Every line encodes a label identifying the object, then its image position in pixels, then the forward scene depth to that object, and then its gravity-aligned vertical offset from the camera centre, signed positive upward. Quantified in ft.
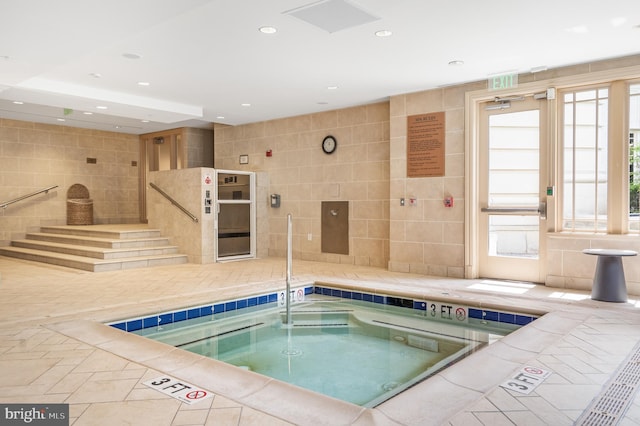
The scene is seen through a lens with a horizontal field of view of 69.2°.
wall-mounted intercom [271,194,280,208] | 28.02 +0.04
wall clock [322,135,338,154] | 25.20 +3.07
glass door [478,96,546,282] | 18.69 +0.39
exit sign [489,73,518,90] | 18.48 +4.79
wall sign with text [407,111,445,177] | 20.70 +2.51
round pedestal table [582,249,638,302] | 15.02 -2.53
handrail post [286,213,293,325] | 15.23 -3.17
